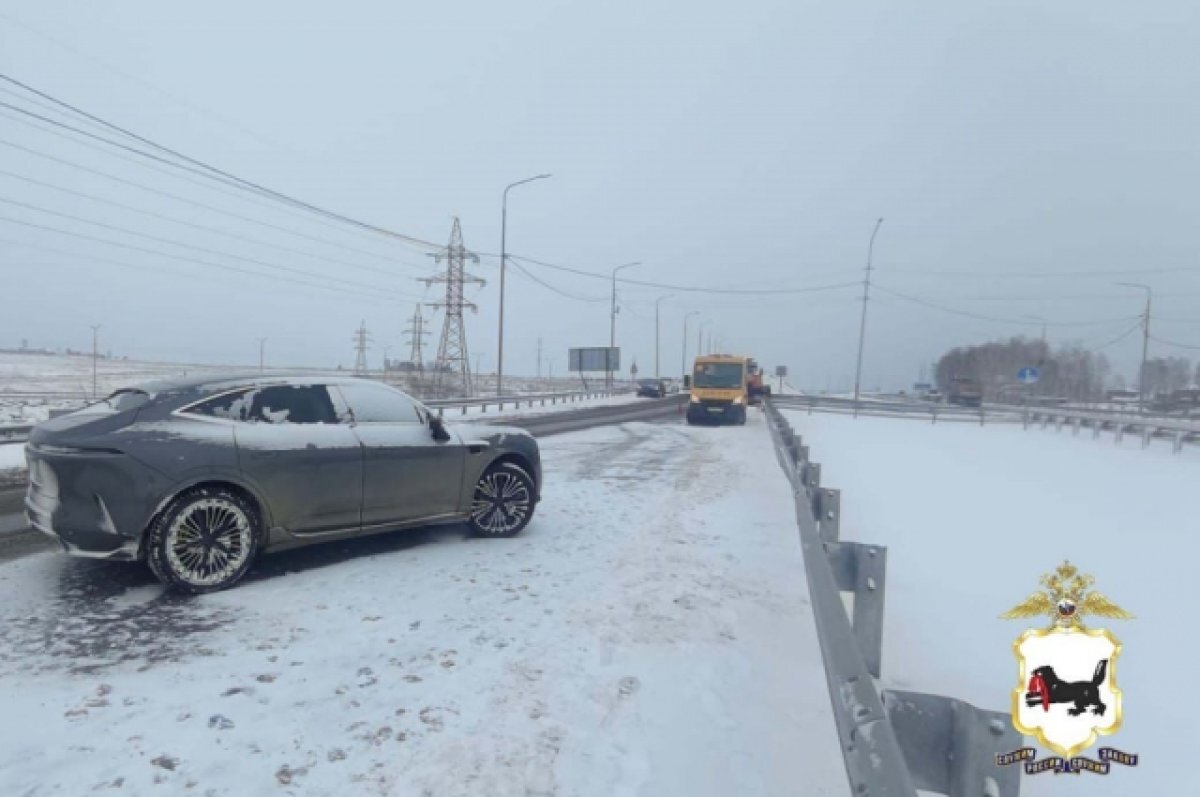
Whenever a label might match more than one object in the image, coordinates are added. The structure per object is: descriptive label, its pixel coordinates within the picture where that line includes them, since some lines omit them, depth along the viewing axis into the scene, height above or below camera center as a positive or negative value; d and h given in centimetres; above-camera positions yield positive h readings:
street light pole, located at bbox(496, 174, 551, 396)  2885 +548
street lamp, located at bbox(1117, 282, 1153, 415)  3423 +281
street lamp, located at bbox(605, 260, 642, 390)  4934 +400
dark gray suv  459 -92
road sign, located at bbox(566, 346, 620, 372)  6764 +128
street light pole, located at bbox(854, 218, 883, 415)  3306 +287
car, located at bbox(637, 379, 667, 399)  5625 -142
